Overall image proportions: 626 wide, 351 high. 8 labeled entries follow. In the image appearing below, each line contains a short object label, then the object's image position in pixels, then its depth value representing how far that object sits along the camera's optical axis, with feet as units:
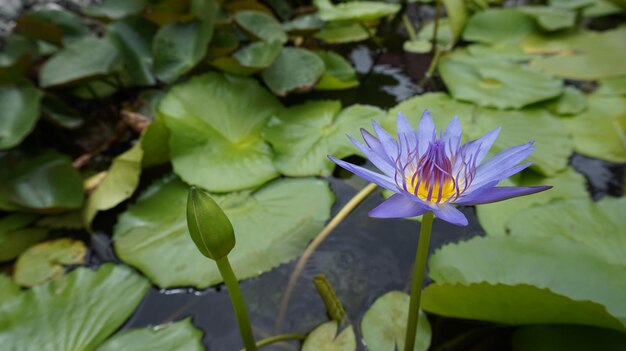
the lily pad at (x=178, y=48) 2.52
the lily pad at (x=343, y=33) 3.12
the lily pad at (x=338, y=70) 2.72
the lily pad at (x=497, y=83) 2.46
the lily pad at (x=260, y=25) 2.63
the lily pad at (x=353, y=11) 2.83
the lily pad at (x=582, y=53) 2.67
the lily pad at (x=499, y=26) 3.04
